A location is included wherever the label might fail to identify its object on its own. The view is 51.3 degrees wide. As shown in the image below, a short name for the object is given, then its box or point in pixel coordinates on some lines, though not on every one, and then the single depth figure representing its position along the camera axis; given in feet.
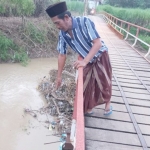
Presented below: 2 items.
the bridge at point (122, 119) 5.33
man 4.86
